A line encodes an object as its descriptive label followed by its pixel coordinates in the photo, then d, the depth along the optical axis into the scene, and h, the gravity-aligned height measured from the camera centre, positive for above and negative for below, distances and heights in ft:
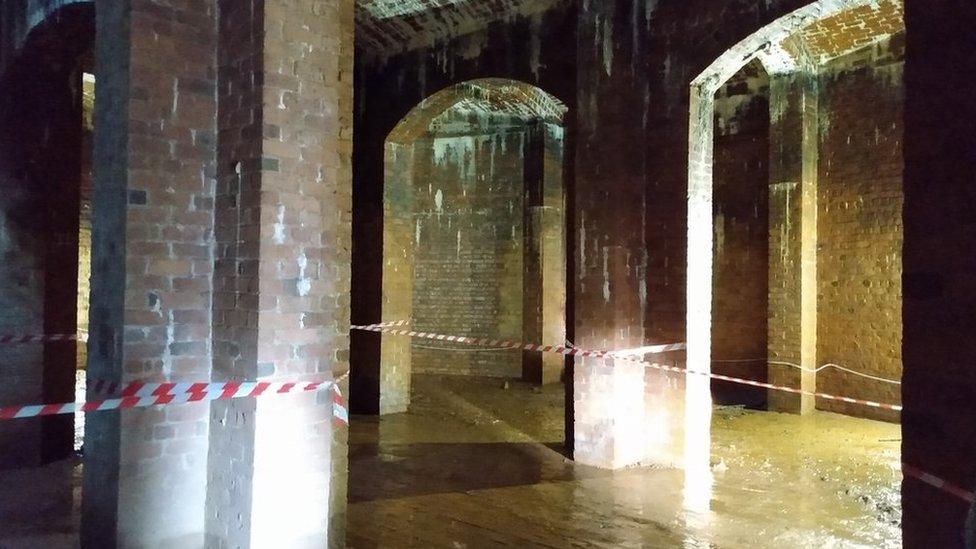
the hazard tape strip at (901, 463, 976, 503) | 8.52 -2.57
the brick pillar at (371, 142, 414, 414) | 30.30 +0.57
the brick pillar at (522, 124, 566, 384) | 39.90 +2.09
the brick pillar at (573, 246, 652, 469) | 21.31 -3.23
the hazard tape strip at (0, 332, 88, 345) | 19.61 -1.67
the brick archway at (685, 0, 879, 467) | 21.03 +1.24
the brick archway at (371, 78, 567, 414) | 39.42 +3.40
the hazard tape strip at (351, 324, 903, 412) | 21.02 -2.18
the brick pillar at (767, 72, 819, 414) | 30.71 +2.44
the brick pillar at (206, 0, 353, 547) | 11.60 +0.33
